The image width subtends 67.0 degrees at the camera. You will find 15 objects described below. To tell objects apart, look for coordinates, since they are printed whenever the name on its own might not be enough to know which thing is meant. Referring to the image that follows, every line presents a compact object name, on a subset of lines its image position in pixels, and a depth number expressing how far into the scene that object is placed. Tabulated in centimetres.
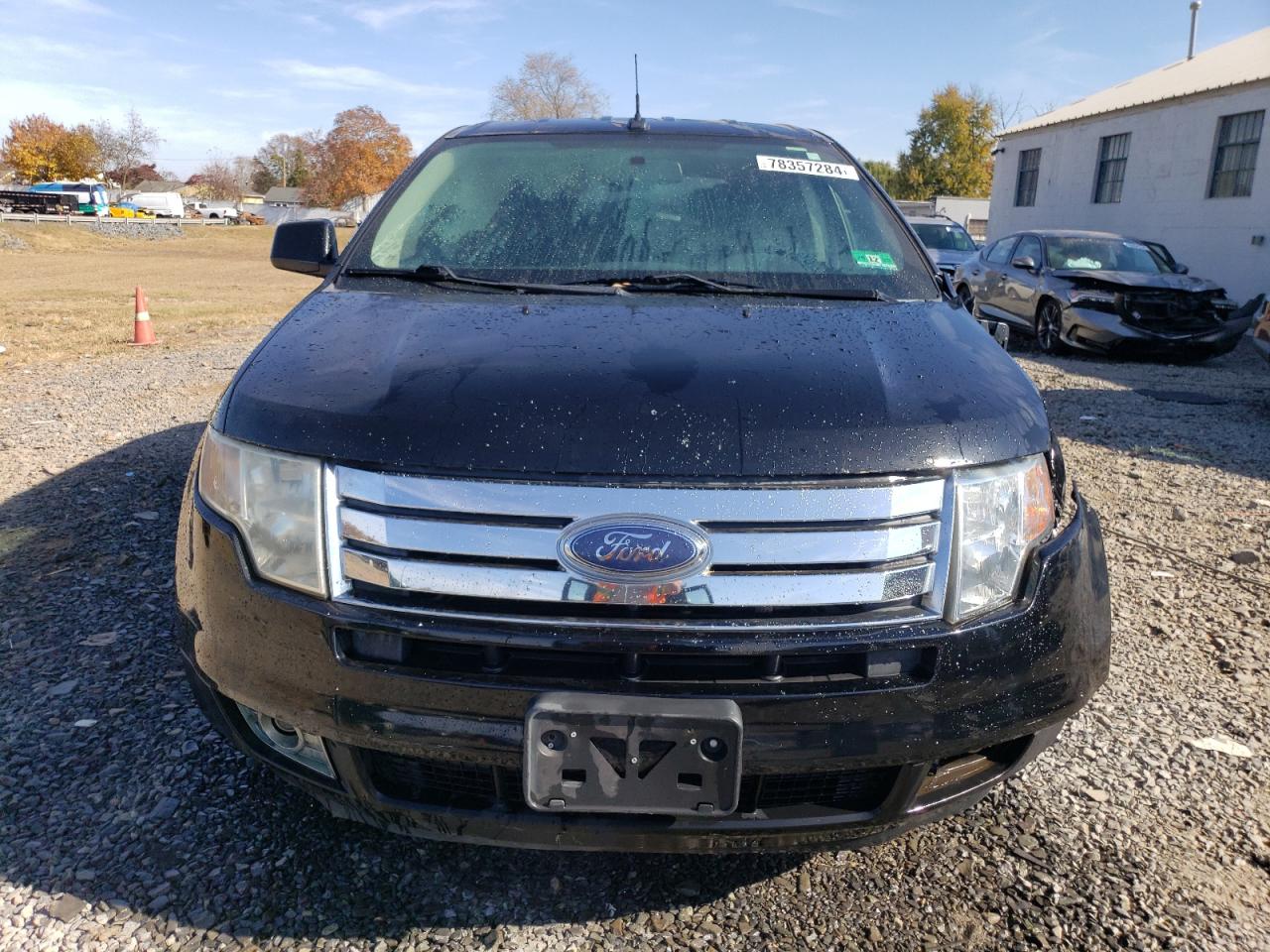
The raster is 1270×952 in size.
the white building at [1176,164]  1673
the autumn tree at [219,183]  11846
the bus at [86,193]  6756
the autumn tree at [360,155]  8625
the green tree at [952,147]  5797
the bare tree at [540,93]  6016
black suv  168
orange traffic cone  1063
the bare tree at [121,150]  8694
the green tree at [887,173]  6312
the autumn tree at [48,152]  7800
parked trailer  6022
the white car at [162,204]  8454
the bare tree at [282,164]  11319
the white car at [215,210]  8531
